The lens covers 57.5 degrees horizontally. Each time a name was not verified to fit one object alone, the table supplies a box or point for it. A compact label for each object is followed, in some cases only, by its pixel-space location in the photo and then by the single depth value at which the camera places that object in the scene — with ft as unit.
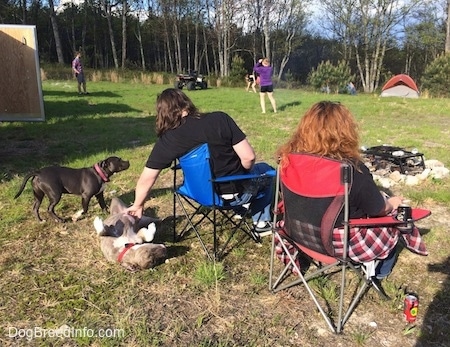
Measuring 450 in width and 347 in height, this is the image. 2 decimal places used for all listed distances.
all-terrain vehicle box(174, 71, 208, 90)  66.95
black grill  16.87
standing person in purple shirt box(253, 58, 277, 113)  35.88
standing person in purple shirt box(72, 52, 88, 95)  48.83
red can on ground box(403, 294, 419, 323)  7.75
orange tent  70.95
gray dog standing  11.96
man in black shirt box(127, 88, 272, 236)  9.52
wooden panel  31.22
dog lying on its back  9.52
